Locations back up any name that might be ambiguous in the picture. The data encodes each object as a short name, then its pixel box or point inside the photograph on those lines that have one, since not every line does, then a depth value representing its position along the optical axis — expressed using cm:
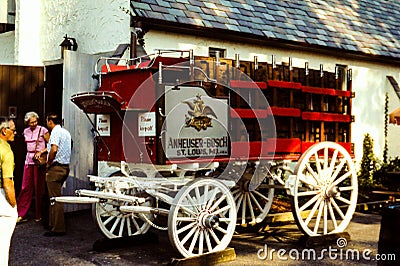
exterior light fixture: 1139
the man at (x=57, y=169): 892
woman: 989
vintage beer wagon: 707
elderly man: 589
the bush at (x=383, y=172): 1416
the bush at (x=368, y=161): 1442
